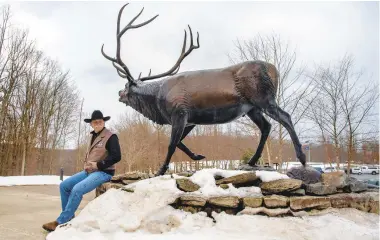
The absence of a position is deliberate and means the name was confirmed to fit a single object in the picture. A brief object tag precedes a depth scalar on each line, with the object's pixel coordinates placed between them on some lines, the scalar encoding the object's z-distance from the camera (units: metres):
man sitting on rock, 3.77
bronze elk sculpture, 4.33
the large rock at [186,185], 3.77
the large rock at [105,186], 4.32
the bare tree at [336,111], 13.04
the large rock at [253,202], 3.45
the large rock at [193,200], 3.50
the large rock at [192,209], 3.53
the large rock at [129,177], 5.00
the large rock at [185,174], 4.26
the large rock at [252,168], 4.46
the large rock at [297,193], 3.68
